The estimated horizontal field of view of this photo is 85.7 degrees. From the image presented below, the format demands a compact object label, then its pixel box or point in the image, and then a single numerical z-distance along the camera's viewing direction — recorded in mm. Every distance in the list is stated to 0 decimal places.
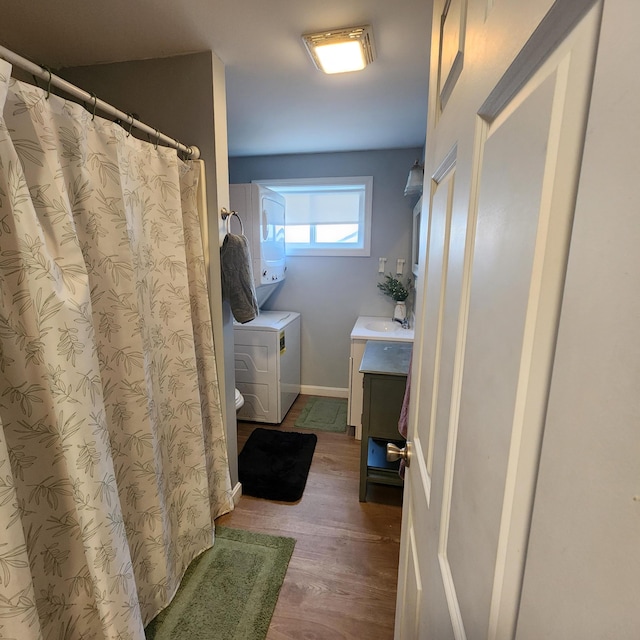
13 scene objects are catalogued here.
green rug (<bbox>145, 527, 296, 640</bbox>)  1335
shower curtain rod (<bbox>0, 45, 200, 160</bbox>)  842
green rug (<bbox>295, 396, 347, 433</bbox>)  2920
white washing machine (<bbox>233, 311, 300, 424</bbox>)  2785
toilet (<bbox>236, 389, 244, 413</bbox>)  2357
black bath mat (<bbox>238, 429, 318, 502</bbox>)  2088
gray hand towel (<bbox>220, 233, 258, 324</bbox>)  1735
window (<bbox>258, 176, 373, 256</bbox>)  3250
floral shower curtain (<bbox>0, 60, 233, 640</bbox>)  824
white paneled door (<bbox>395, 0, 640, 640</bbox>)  280
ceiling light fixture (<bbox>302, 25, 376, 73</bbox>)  1463
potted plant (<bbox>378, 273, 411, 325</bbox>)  3117
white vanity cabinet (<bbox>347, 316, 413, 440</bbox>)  2643
